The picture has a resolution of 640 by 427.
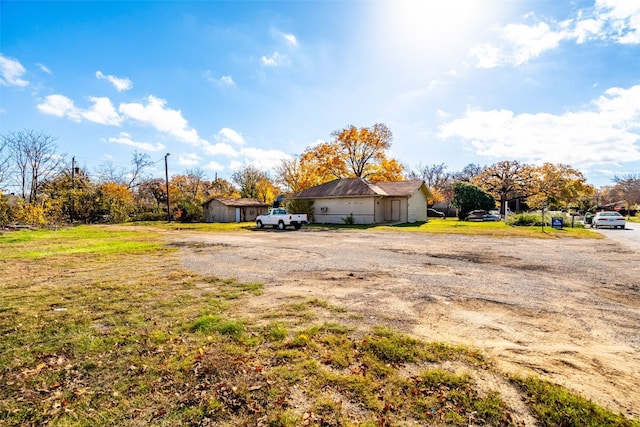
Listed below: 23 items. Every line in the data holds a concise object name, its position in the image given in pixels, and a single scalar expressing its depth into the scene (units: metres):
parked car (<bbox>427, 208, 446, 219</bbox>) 43.91
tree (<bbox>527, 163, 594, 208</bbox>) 40.66
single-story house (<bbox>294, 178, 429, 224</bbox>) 28.72
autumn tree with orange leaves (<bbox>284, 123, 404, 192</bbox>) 39.50
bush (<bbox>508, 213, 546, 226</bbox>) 24.03
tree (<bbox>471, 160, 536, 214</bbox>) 43.00
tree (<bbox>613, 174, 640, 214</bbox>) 55.50
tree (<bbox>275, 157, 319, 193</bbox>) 49.42
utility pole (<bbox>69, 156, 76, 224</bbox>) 32.67
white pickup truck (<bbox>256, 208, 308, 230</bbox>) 24.12
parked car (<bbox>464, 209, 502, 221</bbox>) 33.84
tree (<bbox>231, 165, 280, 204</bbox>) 51.72
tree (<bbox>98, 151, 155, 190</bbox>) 48.27
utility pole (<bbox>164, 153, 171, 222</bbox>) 34.14
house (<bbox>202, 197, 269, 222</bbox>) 38.78
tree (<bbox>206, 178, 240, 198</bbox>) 58.42
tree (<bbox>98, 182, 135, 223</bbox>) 35.16
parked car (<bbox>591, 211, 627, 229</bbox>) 22.98
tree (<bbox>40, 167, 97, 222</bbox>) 32.47
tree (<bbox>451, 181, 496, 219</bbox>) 36.28
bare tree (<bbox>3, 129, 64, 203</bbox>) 32.83
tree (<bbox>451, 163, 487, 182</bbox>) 72.44
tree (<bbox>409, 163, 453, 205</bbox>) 68.22
